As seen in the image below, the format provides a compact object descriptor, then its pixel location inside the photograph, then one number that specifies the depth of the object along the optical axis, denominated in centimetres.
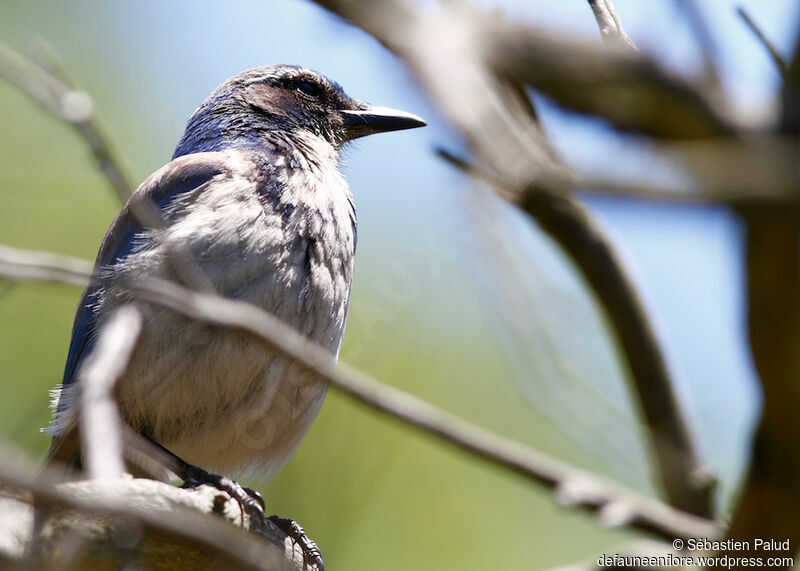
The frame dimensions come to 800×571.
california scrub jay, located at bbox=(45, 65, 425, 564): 436
